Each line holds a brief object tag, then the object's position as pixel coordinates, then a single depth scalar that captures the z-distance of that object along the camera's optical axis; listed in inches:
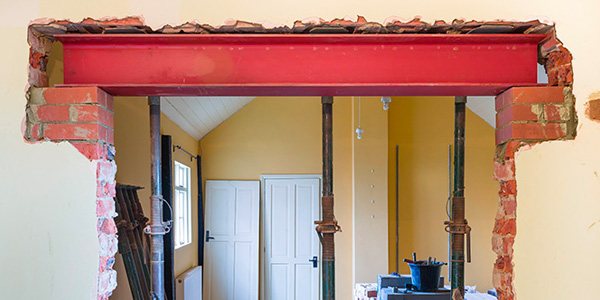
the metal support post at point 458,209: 114.8
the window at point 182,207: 258.0
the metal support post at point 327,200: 112.0
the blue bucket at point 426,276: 184.2
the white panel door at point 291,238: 304.2
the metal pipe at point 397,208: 292.5
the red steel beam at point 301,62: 96.5
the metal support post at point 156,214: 112.3
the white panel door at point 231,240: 303.1
